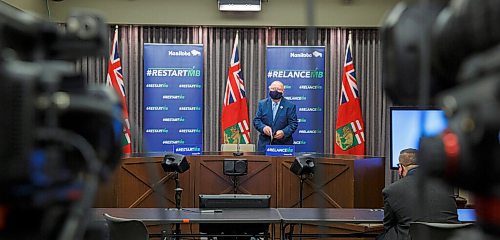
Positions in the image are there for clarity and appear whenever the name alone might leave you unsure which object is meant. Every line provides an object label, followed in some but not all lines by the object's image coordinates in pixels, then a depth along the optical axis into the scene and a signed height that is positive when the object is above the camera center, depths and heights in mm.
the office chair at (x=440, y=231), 2936 -489
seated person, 3694 -487
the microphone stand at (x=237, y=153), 5566 -285
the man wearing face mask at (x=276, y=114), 7102 +49
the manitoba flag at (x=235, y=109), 8164 +112
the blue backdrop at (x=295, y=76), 8180 +513
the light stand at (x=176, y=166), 4785 -347
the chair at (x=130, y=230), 3447 -566
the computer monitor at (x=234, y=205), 4660 -608
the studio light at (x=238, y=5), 8359 +1384
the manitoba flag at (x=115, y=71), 7578 +523
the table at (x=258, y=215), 4152 -622
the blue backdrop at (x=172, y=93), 8164 +301
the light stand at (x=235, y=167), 5398 -382
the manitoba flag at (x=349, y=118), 8211 +13
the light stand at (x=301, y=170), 4800 -369
